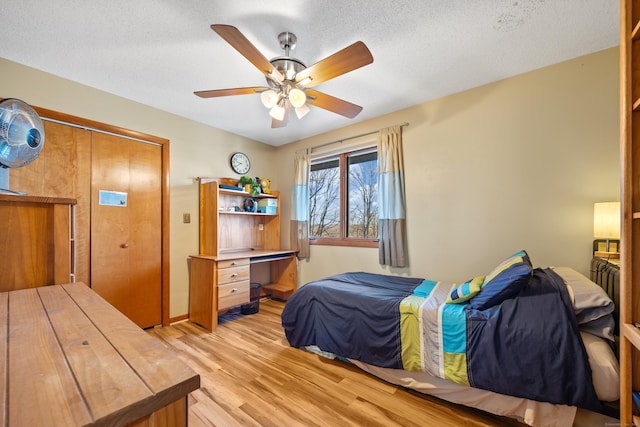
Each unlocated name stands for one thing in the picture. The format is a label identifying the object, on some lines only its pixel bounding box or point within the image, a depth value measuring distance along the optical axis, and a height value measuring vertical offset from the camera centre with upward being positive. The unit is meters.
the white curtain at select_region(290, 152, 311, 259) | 3.74 +0.22
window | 3.33 +0.27
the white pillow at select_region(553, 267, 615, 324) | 1.34 -0.46
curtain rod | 2.94 +1.07
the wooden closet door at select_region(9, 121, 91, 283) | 2.14 +0.41
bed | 1.32 -0.75
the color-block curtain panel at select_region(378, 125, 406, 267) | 2.88 +0.20
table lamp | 1.75 -0.06
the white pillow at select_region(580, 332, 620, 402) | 1.24 -0.77
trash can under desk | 3.31 -1.09
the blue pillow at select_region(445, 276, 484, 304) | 1.76 -0.53
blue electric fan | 1.32 +0.47
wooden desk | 2.80 -0.73
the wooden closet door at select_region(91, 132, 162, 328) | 2.52 -0.08
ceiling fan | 1.45 +0.96
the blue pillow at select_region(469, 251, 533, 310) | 1.55 -0.43
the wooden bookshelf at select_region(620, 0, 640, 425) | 0.96 +0.07
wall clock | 3.66 +0.83
